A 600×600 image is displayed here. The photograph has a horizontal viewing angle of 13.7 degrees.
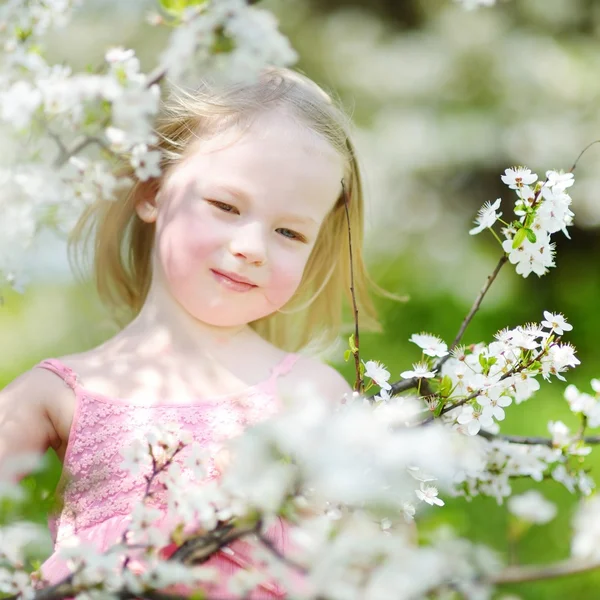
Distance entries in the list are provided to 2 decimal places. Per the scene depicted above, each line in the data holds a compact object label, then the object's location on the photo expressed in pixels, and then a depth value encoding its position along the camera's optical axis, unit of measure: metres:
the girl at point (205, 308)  1.58
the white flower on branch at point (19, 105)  1.45
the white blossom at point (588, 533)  1.37
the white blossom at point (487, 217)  1.56
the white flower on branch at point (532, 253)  1.58
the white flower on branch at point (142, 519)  1.43
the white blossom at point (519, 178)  1.57
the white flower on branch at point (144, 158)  1.48
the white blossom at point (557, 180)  1.56
